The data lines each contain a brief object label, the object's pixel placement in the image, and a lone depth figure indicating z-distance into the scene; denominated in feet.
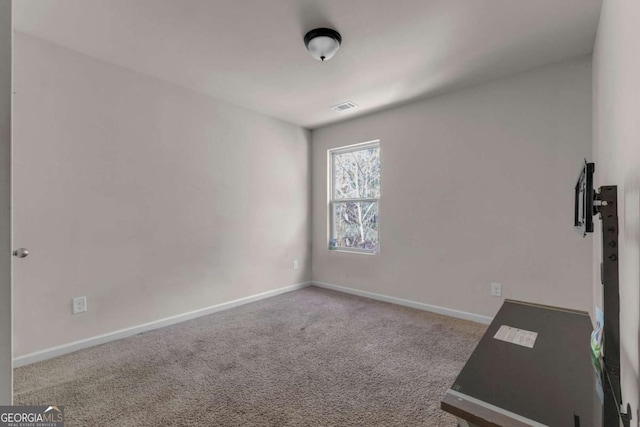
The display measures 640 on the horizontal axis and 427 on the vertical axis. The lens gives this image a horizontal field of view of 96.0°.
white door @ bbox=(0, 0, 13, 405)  3.01
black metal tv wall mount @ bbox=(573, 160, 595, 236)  3.41
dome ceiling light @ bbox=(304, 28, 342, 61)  6.83
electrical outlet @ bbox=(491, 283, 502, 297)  9.28
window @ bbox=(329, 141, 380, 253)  12.82
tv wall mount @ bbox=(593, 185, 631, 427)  2.15
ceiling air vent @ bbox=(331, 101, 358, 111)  11.37
